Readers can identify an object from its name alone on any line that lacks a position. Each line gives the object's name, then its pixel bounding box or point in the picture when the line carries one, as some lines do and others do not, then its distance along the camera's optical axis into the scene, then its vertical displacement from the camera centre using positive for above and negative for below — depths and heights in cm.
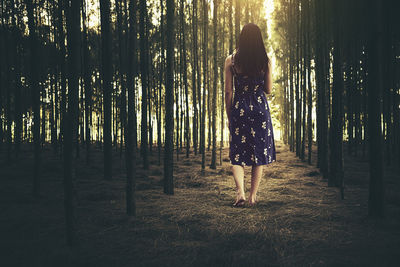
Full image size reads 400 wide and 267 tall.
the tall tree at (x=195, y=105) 832 +99
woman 331 +29
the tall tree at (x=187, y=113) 958 +71
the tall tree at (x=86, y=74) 744 +167
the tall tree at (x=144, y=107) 604 +60
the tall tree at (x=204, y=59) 673 +194
